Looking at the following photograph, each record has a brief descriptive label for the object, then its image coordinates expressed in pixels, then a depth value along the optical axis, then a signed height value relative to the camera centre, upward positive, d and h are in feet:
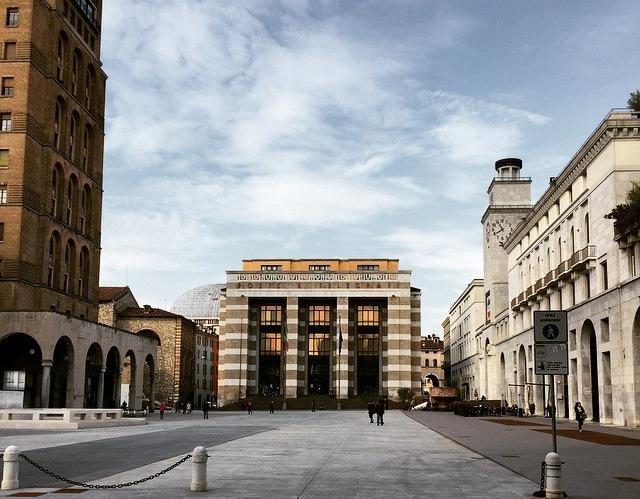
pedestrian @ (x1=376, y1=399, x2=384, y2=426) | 154.20 -8.89
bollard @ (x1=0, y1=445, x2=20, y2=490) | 48.06 -6.54
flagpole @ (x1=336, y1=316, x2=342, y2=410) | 322.24 +6.18
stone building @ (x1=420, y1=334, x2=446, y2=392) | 576.61 +4.61
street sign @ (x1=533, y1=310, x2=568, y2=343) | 48.26 +2.47
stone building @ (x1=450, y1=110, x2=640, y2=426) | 147.33 +21.39
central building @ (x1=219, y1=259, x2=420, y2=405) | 359.27 +17.45
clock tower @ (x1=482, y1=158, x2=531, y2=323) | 318.45 +61.58
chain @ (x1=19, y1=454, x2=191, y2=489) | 47.98 -7.53
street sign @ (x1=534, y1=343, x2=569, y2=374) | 48.16 +0.63
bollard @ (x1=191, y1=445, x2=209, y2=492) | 47.16 -6.44
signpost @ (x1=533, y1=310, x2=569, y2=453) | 48.16 +1.51
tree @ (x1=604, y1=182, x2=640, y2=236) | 138.43 +28.61
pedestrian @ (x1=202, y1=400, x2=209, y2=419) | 200.95 -10.90
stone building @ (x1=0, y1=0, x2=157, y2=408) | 181.47 +39.80
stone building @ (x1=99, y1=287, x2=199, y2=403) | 325.21 +14.92
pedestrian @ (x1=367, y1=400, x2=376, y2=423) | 162.66 -8.95
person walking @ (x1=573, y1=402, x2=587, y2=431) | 125.77 -7.81
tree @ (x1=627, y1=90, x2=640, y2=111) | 154.81 +53.96
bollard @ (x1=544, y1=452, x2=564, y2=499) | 45.57 -6.47
